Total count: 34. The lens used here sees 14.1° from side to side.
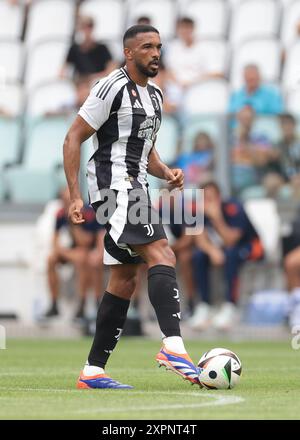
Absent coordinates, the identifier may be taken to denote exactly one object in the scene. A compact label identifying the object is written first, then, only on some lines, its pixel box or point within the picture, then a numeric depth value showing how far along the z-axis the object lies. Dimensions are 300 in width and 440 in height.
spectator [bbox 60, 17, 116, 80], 17.78
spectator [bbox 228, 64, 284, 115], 16.69
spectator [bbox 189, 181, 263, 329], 15.35
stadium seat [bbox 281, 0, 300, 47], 18.55
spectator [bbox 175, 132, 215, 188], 15.90
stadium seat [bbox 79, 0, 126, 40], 20.06
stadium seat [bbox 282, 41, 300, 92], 17.39
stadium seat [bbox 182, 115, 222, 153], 16.27
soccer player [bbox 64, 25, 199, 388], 7.69
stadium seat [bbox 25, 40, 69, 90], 19.33
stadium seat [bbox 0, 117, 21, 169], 17.34
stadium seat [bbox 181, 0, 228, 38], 19.45
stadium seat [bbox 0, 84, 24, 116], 18.39
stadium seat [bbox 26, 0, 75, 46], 20.28
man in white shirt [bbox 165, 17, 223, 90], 17.98
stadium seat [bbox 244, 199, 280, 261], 15.90
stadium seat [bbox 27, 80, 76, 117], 18.12
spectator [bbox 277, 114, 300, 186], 15.79
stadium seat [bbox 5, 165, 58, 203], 16.69
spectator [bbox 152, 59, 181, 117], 17.06
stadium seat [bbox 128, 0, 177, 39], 19.61
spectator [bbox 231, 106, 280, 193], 15.88
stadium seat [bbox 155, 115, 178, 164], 16.50
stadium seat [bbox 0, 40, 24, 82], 19.55
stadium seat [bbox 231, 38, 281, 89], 18.36
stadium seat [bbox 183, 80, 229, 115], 17.62
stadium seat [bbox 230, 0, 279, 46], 19.12
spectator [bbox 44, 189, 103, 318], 15.76
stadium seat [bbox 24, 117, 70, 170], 17.06
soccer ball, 7.69
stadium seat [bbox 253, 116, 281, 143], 16.11
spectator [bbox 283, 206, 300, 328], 14.79
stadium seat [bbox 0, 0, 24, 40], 20.41
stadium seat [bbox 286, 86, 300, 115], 16.91
